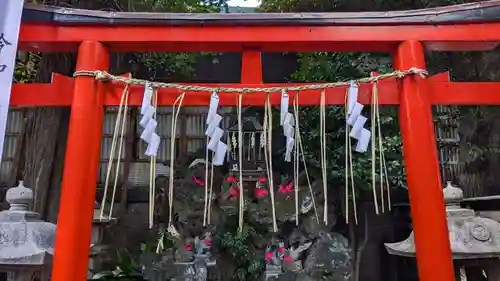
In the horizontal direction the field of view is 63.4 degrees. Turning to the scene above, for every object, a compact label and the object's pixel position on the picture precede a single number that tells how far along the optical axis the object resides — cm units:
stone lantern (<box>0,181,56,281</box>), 328
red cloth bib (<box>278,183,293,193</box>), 621
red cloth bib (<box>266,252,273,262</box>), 586
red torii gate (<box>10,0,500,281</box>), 286
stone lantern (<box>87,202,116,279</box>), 547
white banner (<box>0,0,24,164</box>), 279
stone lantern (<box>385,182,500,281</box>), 362
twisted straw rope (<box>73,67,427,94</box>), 281
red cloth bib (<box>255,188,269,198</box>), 621
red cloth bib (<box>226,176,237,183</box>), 627
